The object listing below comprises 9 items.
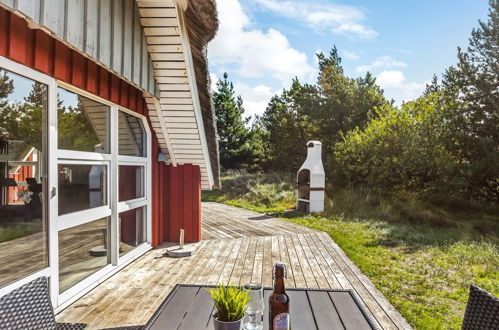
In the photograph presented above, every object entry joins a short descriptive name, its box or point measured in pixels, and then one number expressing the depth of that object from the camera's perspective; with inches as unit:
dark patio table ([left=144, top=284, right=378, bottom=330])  57.4
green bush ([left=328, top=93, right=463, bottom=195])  404.8
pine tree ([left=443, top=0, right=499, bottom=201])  443.5
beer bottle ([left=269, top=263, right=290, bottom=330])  49.0
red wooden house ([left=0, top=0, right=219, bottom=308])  85.0
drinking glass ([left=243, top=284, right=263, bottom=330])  50.9
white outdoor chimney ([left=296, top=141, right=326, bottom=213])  335.9
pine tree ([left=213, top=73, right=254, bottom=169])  834.2
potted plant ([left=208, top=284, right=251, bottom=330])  48.9
